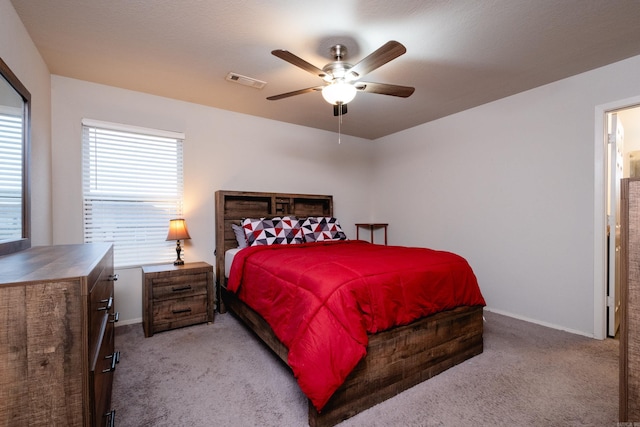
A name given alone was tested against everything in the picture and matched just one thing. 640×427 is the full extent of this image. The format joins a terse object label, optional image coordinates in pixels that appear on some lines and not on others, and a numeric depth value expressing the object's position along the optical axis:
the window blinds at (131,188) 2.82
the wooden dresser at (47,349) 0.77
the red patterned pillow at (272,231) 3.23
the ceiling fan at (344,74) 1.75
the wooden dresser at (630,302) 1.07
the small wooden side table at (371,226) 4.50
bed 1.59
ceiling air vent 2.66
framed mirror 1.50
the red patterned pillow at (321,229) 3.56
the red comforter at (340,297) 1.50
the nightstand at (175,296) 2.62
